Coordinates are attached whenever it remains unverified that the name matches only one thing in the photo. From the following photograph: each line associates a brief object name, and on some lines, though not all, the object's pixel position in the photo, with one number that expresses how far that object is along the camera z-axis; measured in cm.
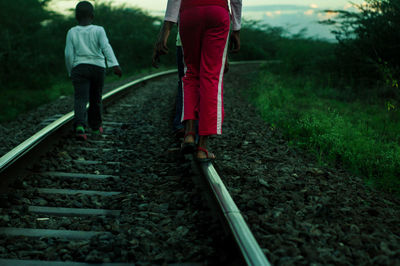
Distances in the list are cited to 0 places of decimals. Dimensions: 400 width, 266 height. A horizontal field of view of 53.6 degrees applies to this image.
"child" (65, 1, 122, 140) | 451
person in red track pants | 320
